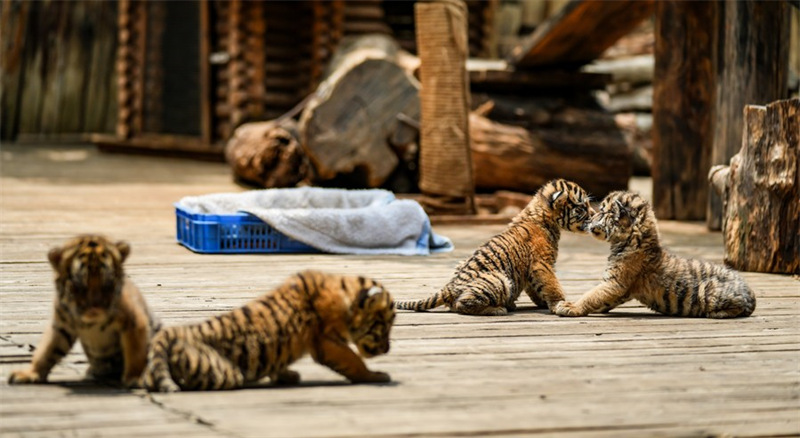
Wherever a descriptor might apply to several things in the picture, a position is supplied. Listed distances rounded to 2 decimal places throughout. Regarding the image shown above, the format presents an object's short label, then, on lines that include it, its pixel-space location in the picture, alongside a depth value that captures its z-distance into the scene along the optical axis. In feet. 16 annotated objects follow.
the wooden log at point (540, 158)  42.60
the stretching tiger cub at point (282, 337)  14.56
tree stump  27.17
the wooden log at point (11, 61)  69.15
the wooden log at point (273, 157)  44.86
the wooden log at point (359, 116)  43.01
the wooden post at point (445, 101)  36.50
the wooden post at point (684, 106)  38.78
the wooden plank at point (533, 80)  44.98
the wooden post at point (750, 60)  33.78
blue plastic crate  29.19
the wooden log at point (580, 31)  41.09
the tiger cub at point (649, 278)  21.18
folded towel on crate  29.35
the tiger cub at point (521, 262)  20.98
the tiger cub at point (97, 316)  14.07
